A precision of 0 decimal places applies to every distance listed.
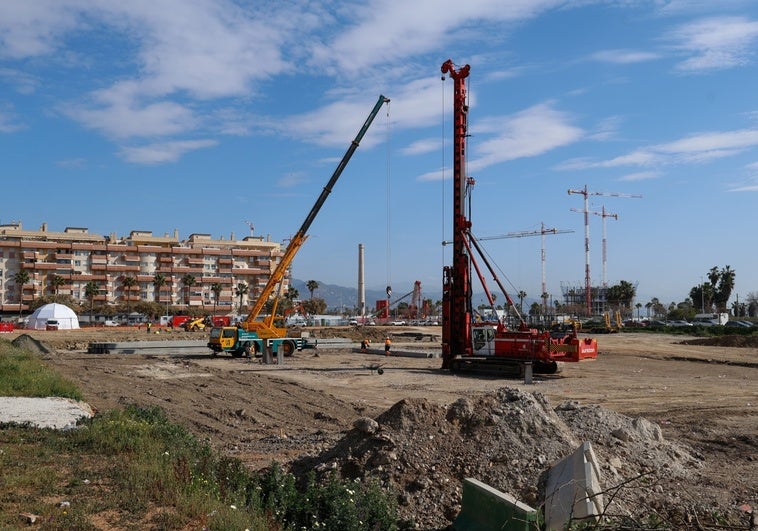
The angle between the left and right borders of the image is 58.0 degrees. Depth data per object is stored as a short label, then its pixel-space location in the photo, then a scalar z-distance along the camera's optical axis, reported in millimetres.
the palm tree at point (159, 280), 112500
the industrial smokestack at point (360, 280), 140875
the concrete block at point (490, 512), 6844
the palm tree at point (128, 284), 110138
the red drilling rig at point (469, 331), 27797
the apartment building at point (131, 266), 113812
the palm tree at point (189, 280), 116500
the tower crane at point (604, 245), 151000
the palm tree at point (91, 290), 101075
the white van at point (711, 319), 85306
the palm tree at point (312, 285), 145125
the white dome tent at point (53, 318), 76375
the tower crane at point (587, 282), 121712
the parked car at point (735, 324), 70281
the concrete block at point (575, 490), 7316
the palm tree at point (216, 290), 121162
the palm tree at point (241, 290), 120544
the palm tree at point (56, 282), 107938
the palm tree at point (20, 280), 104938
